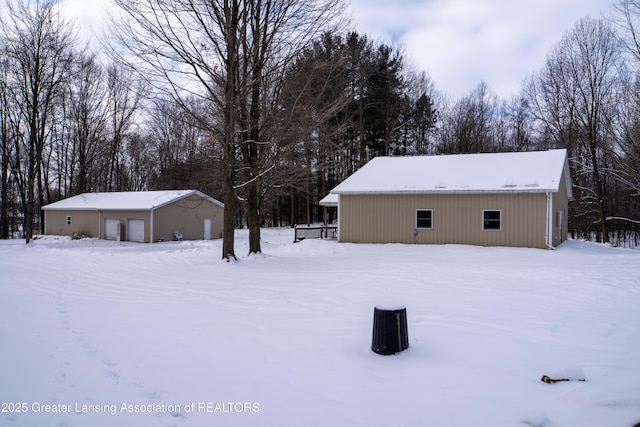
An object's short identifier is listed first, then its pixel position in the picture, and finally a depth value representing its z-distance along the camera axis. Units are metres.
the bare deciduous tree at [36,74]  25.19
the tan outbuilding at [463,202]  16.84
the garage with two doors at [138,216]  26.73
